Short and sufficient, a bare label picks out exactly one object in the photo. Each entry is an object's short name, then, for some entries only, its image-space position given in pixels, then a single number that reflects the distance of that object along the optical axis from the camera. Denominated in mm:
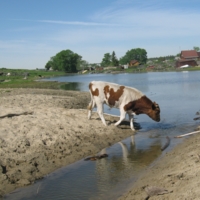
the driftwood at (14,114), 14023
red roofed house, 132125
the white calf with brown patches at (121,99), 15172
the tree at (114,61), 191125
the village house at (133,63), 194438
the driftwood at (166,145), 11856
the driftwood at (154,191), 6761
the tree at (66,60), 183875
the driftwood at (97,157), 11002
